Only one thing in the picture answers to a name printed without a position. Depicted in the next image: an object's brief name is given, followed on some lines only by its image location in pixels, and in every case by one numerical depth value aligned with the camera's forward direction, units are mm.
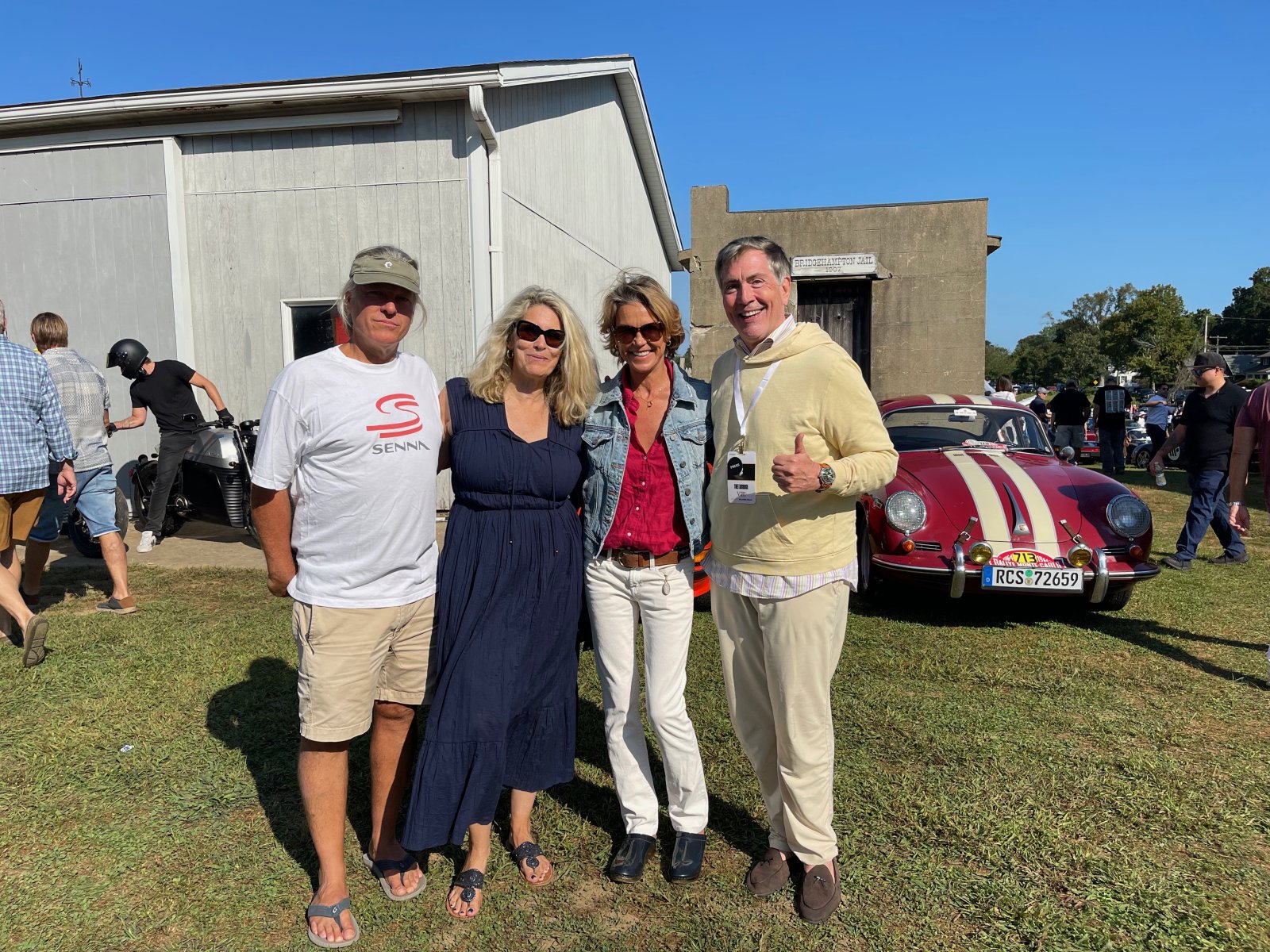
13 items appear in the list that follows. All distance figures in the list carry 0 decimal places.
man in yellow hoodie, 2422
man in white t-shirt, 2365
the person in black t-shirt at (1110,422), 13719
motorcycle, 7480
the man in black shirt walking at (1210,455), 6984
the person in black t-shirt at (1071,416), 14414
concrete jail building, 14984
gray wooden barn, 8328
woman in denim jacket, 2605
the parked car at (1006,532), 5121
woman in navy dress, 2520
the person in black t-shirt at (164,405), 7414
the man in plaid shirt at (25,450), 4477
